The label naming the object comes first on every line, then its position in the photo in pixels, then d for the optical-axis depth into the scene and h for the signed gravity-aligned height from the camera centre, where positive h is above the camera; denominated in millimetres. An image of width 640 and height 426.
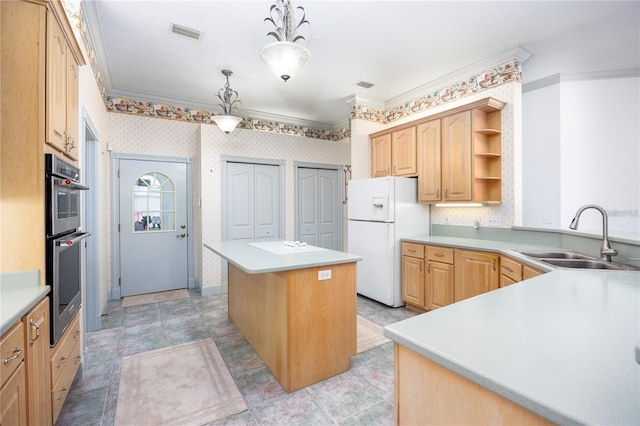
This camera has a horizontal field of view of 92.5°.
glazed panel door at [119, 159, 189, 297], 4281 -208
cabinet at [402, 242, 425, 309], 3512 -752
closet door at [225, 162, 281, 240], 4691 +166
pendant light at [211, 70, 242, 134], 3643 +1123
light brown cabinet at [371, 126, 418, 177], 3861 +777
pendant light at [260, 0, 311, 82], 1948 +1031
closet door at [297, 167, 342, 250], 5387 +61
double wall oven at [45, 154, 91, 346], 1596 -151
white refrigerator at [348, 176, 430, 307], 3699 -207
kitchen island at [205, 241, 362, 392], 2094 -735
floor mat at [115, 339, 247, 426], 1854 -1230
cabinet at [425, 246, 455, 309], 3219 -718
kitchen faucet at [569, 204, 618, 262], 2037 -222
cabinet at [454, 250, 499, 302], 2848 -605
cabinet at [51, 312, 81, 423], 1628 -889
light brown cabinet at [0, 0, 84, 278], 1517 +448
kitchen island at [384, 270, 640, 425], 598 -360
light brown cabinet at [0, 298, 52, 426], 1164 -677
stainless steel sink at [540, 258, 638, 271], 2016 -378
